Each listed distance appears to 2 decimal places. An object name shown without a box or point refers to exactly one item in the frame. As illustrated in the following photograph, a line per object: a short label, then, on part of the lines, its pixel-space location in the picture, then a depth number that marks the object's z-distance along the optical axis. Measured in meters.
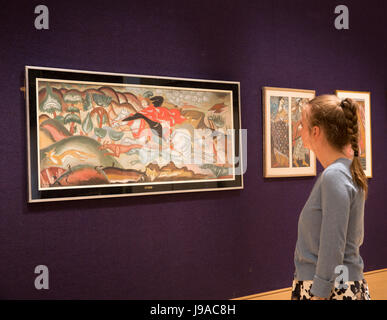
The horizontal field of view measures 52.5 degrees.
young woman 1.67
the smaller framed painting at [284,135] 3.94
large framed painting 2.93
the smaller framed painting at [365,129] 4.60
